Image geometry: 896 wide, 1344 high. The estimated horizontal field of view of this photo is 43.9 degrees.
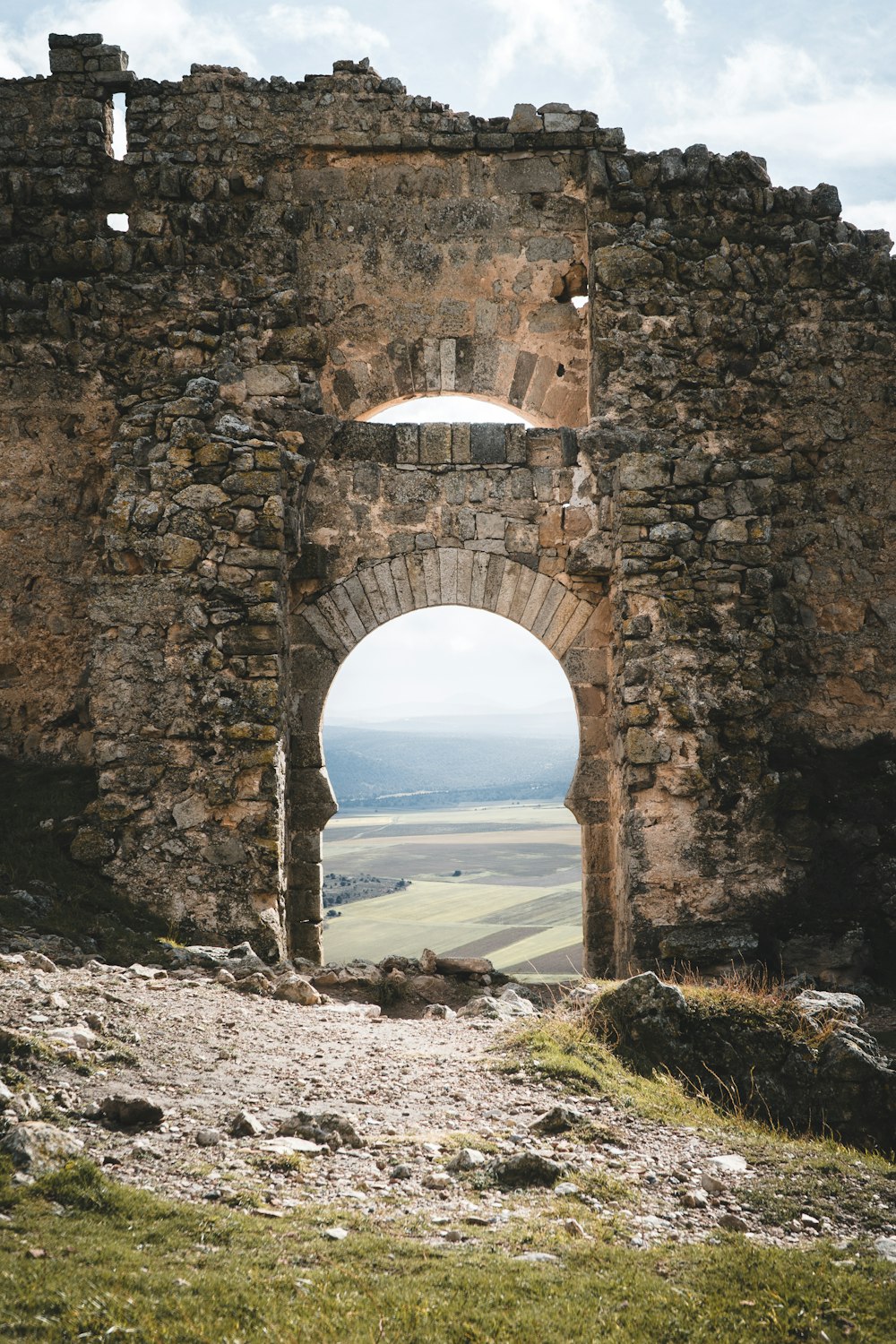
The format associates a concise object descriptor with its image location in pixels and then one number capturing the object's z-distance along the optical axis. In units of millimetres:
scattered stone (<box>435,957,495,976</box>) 8617
